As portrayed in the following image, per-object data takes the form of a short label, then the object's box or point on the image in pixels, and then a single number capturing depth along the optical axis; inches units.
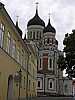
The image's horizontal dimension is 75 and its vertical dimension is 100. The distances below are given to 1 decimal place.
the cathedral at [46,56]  3307.1
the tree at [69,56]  1283.2
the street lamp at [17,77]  1042.8
